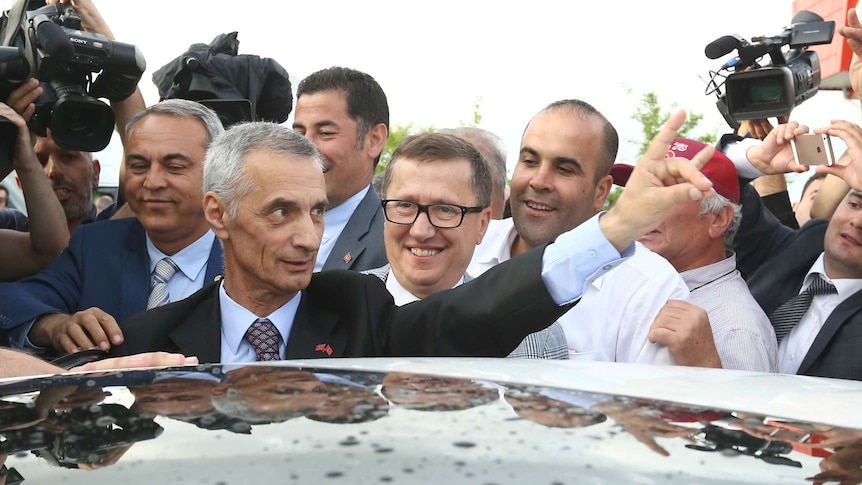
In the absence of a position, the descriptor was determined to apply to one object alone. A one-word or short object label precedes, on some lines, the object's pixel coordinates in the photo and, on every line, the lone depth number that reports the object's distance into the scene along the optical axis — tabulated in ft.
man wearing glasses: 10.23
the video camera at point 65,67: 11.60
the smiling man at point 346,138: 13.16
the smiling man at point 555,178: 12.31
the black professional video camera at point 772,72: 13.19
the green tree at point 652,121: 69.51
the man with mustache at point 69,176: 14.94
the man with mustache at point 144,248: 10.39
